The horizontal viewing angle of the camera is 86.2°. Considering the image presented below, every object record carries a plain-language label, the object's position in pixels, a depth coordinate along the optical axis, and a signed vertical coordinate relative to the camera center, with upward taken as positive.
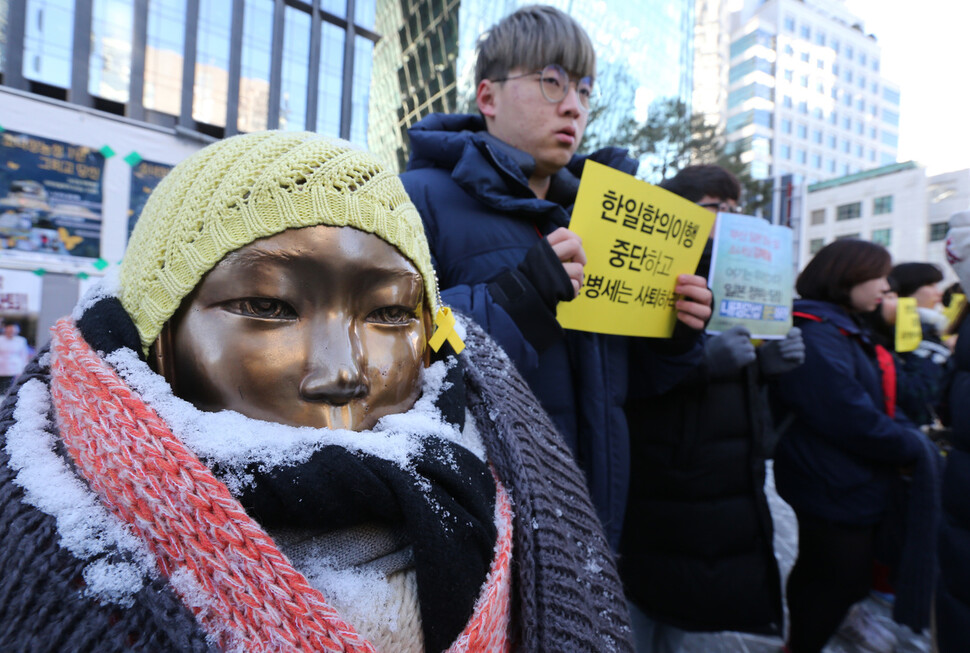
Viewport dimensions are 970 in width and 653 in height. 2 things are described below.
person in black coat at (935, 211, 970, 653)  1.76 -0.60
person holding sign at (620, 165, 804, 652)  2.04 -0.67
